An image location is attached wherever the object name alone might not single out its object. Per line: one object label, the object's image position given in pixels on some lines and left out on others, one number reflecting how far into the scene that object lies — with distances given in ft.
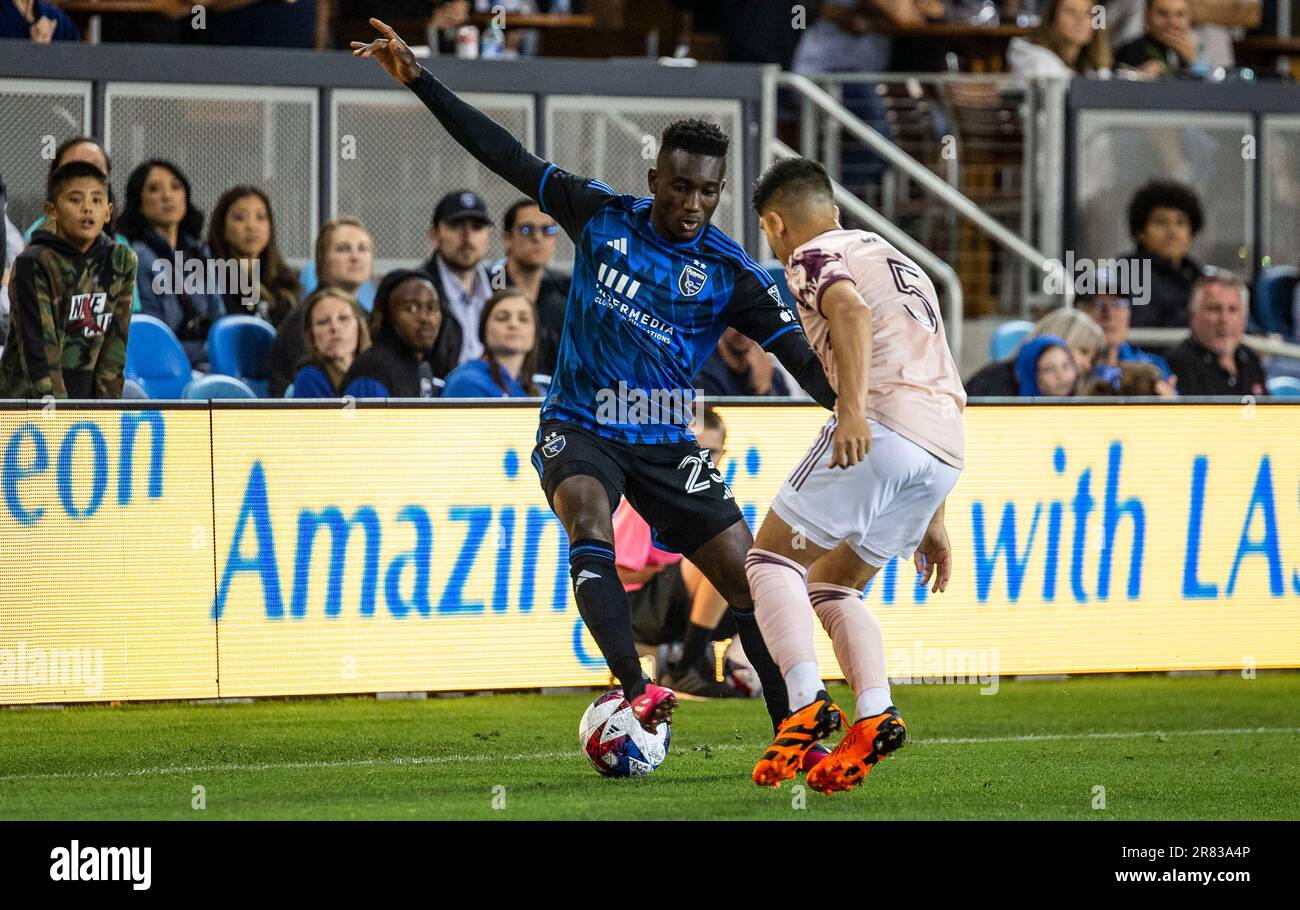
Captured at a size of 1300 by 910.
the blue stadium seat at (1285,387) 42.34
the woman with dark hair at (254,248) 35.35
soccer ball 22.67
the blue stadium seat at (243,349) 35.06
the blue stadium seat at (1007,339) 41.65
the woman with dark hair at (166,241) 35.06
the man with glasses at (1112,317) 40.29
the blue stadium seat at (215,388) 33.37
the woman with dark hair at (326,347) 33.55
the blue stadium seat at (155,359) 34.32
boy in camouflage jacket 31.55
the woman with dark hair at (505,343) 34.22
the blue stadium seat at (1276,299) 46.37
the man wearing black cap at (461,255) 36.73
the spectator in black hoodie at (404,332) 33.42
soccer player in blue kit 22.76
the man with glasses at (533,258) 37.09
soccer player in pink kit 20.13
